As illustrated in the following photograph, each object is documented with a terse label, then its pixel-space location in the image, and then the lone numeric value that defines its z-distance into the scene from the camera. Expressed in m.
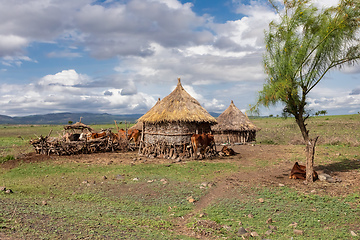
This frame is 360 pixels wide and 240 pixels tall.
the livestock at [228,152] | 18.86
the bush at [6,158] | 17.08
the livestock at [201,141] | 17.42
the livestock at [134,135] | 23.86
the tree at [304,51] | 11.18
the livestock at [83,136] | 22.26
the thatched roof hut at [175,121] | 18.21
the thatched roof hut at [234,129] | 25.57
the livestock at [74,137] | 22.11
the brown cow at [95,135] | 22.54
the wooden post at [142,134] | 19.78
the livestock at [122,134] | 24.81
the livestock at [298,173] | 11.96
